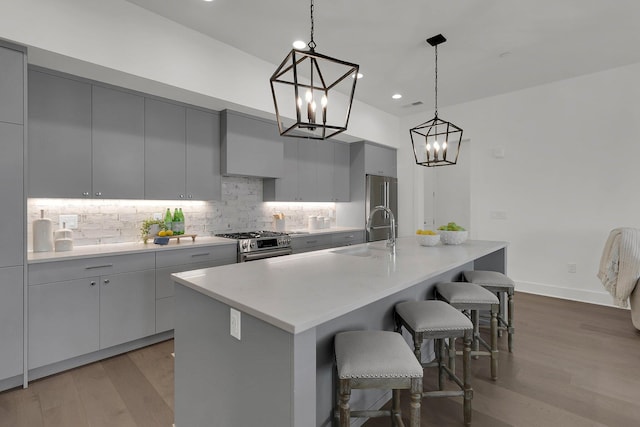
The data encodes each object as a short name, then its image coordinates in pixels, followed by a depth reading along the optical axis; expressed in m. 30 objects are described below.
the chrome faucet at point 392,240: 2.72
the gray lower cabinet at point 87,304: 2.40
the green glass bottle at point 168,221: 3.47
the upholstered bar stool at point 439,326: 1.83
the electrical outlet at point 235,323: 1.35
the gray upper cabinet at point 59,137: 2.57
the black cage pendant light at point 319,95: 3.86
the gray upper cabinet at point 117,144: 2.89
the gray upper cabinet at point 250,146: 3.76
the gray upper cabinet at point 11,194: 2.21
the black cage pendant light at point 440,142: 5.59
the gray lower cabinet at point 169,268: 3.04
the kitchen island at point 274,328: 1.16
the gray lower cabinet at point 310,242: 4.29
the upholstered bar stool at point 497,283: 2.76
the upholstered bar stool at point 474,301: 2.29
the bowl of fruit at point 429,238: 3.03
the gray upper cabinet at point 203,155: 3.55
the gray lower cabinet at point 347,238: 4.92
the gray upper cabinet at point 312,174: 4.55
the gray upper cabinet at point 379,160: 5.45
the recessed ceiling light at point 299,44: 3.27
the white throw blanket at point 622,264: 3.30
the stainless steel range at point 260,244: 3.58
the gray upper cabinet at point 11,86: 2.20
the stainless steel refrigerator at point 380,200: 5.40
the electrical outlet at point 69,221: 2.93
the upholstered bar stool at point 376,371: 1.39
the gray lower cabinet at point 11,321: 2.20
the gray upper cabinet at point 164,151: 3.22
